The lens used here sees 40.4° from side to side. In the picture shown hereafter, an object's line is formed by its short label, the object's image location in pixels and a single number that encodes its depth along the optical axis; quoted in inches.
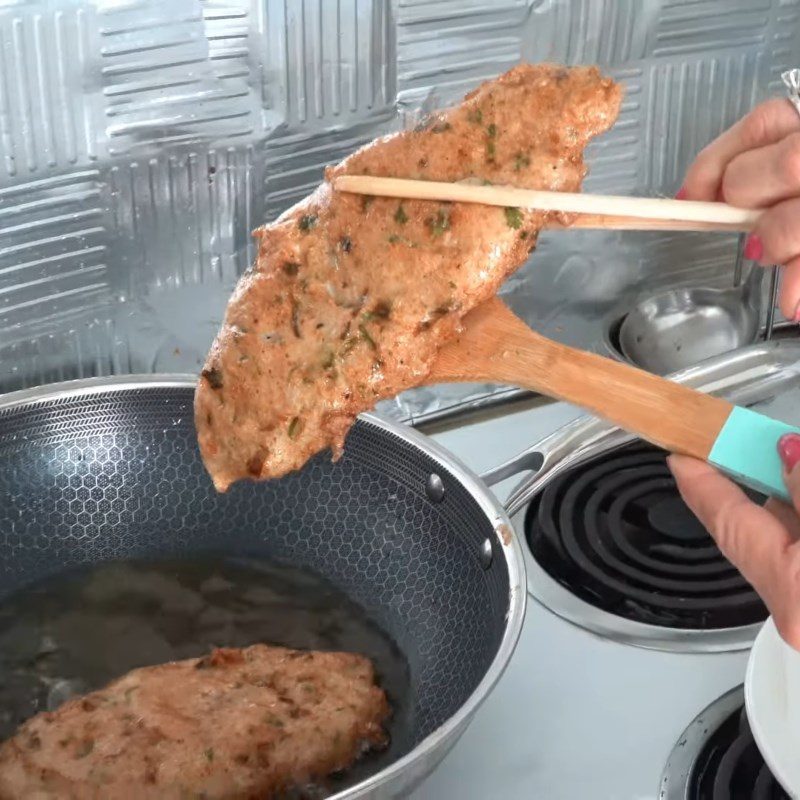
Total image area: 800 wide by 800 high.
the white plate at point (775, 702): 27.9
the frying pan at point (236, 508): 38.2
